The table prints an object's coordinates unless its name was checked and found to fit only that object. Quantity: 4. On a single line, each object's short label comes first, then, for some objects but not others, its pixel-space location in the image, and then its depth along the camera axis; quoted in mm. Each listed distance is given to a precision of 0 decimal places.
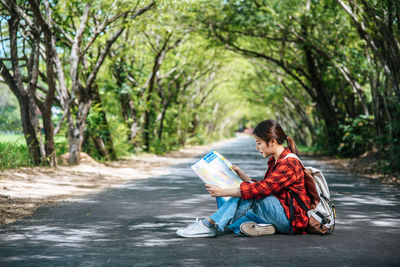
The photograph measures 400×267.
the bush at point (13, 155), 12794
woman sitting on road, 5312
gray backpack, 5453
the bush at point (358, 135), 19130
